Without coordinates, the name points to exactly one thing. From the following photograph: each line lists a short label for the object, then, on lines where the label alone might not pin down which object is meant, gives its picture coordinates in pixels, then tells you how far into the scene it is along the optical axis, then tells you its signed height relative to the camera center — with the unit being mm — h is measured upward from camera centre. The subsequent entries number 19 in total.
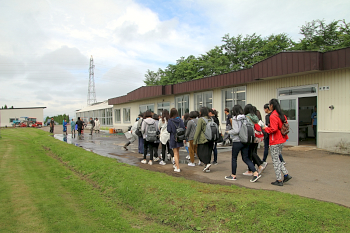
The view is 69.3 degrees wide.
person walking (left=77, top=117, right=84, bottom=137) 24288 -654
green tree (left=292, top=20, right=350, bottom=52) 25375 +8183
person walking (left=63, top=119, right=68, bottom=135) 25602 -721
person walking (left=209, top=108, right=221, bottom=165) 7770 -204
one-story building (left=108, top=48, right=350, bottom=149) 10039 +1336
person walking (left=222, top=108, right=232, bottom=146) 10497 -261
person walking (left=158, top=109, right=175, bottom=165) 8500 -477
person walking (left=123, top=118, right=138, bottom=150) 10803 -676
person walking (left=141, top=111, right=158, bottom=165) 8651 -433
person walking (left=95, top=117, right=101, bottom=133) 28258 -839
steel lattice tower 64750 +12855
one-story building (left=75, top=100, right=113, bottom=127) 35656 +777
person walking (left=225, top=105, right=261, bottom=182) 6129 -680
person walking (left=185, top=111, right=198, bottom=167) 7953 -475
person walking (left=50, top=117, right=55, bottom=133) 30266 -696
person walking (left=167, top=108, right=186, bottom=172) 7739 -373
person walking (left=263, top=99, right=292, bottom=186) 5680 -463
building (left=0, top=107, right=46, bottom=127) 65000 +1336
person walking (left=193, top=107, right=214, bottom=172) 7074 -741
